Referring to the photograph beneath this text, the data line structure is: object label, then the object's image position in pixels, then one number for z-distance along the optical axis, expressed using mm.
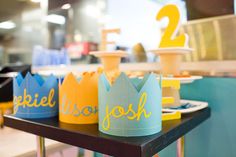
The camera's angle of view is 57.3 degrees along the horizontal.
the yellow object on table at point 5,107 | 1116
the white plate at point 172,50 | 672
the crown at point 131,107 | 424
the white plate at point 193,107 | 611
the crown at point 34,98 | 591
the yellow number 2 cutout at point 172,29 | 710
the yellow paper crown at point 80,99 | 531
